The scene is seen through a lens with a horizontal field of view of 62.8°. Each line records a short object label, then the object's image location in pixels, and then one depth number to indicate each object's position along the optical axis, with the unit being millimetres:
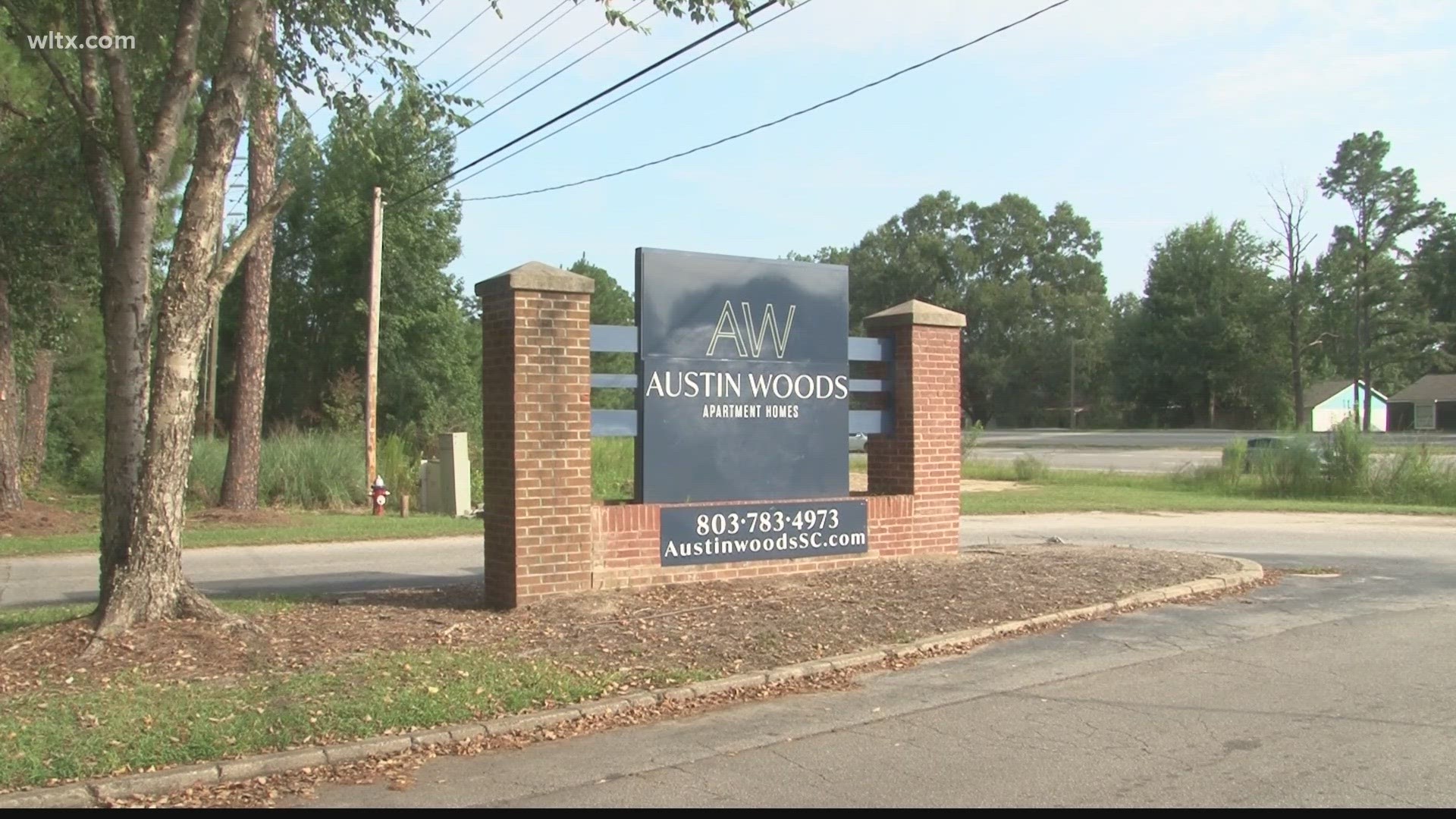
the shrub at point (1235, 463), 28484
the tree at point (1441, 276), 70125
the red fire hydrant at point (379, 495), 21047
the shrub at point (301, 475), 22859
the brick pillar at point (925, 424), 11492
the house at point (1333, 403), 76625
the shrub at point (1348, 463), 26797
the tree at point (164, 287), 7859
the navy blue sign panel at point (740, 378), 10086
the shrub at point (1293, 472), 27000
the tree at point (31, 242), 16406
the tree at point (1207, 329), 73312
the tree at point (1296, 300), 55406
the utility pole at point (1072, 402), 79188
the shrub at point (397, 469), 24625
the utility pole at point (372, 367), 22547
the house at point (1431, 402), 72375
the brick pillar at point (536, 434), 9172
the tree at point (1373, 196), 69562
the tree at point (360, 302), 39500
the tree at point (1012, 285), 80875
